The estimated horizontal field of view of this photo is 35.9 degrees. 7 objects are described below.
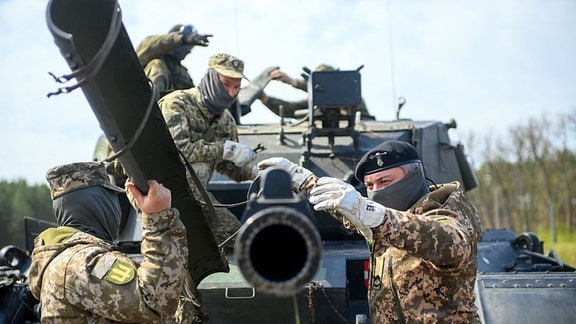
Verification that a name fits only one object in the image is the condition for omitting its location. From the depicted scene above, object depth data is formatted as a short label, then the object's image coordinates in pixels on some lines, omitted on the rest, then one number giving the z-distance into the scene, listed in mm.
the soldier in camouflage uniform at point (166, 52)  8047
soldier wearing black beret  4188
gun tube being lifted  3330
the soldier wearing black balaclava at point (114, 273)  3904
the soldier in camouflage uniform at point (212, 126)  6234
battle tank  3008
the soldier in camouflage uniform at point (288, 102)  9492
